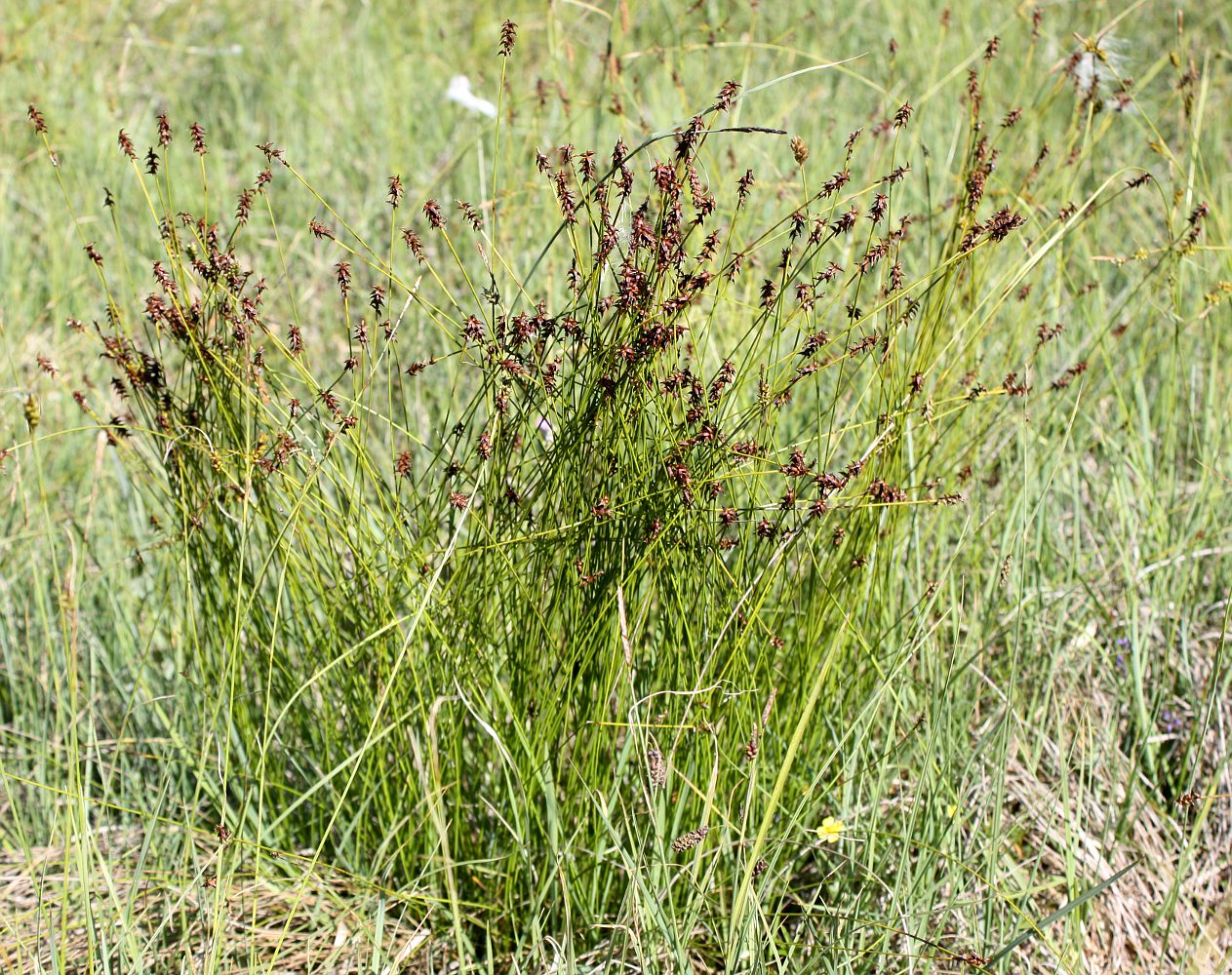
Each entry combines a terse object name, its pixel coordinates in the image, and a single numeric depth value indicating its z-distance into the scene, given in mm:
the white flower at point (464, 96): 1570
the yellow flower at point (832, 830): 1145
